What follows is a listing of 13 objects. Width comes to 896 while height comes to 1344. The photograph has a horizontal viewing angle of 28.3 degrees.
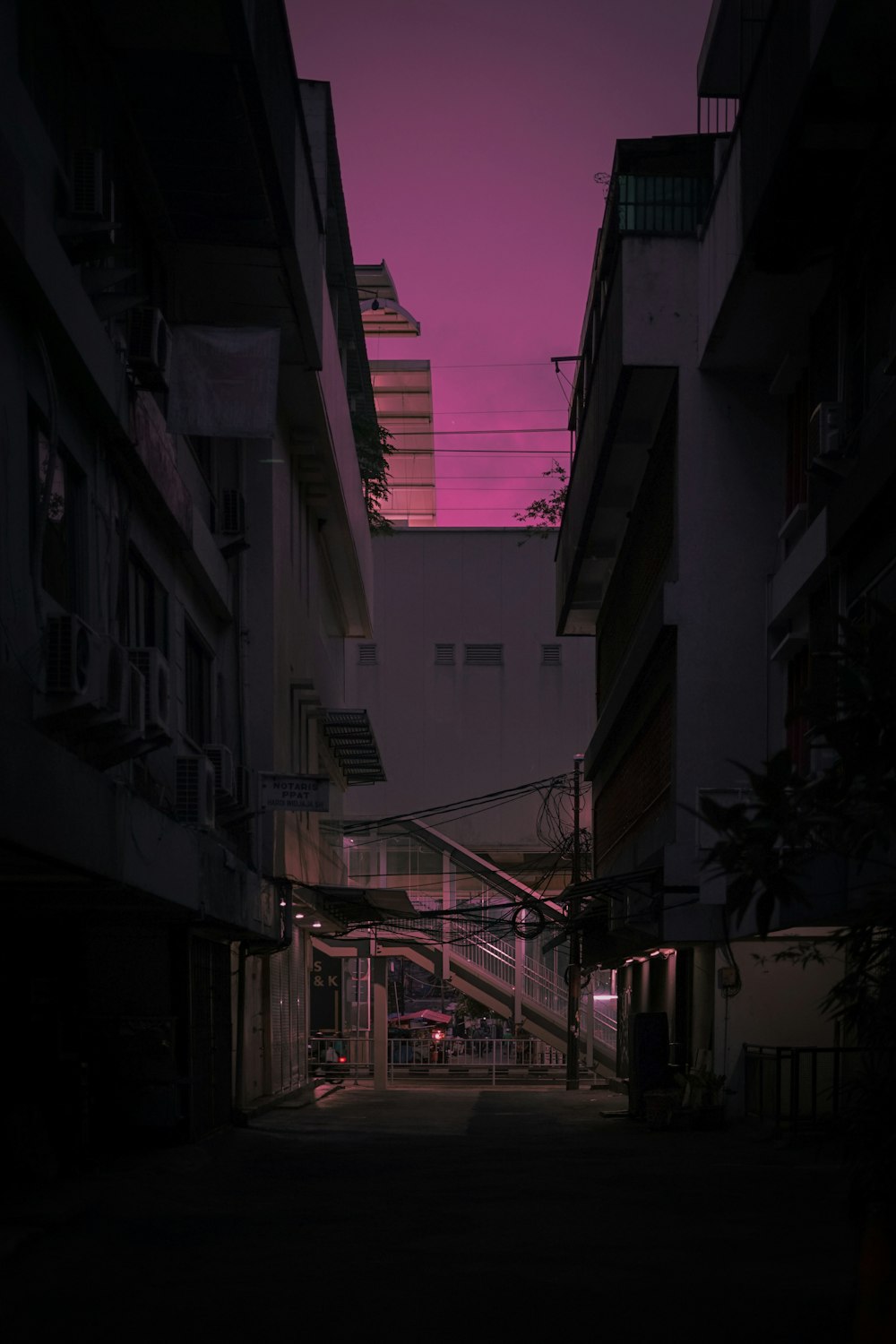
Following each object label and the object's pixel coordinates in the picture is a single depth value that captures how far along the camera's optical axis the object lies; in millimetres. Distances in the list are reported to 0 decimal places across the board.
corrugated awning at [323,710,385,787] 33812
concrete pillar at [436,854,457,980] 45312
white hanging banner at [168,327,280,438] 16453
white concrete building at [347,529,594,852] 52281
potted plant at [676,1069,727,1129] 23062
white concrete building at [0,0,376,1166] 11531
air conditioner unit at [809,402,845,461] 15758
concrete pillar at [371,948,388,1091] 37312
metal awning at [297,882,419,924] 30016
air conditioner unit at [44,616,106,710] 11125
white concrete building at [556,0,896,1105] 14016
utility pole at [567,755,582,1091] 37719
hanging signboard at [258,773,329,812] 22547
